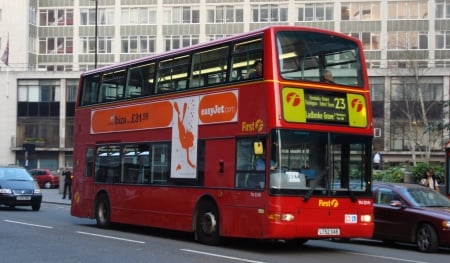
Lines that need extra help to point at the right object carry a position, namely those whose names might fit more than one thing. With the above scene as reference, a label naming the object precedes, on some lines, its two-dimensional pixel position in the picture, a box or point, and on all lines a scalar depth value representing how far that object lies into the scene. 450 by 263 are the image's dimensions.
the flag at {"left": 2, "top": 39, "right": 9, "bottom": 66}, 64.38
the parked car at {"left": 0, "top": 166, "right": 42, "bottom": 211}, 24.86
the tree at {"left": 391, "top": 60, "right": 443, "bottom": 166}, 54.19
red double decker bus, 12.91
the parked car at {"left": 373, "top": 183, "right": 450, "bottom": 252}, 15.00
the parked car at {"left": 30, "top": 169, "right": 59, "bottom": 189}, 54.38
